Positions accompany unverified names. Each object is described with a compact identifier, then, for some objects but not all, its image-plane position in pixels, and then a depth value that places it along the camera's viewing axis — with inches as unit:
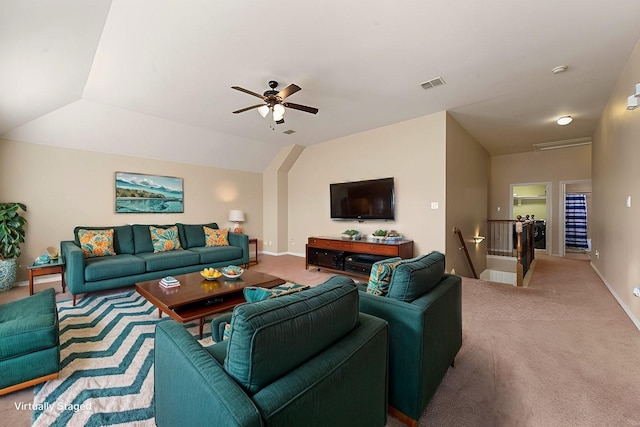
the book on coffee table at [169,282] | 108.4
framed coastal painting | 192.2
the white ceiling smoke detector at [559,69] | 118.9
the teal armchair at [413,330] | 55.4
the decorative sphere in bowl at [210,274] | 117.5
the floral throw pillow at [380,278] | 65.4
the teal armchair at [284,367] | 31.8
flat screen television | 193.8
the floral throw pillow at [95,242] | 153.8
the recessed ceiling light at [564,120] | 180.1
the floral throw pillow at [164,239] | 181.3
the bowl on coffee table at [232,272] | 119.0
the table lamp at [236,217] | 244.4
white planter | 142.9
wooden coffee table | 91.6
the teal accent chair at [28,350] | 64.2
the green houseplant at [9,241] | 144.0
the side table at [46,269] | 128.5
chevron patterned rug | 60.7
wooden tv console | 171.2
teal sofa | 132.6
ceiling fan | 119.3
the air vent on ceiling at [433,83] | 128.3
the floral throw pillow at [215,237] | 203.9
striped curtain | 314.9
